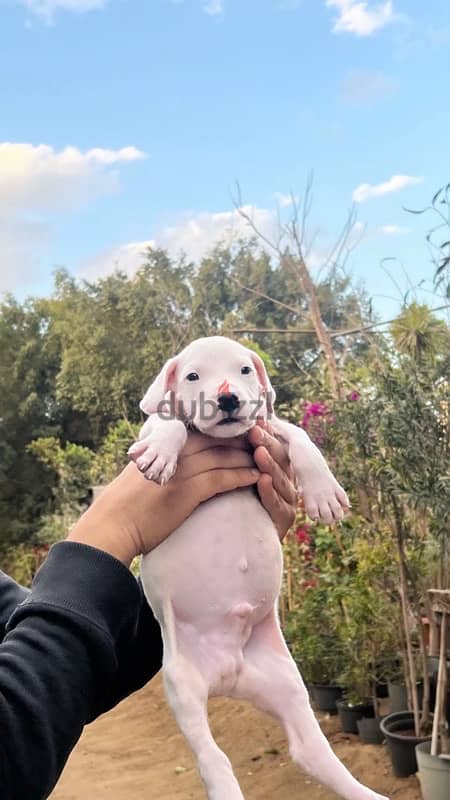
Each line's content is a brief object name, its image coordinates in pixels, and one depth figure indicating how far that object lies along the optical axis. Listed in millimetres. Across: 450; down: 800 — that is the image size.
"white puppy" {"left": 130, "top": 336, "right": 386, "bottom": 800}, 1386
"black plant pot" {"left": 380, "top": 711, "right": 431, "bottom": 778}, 4371
